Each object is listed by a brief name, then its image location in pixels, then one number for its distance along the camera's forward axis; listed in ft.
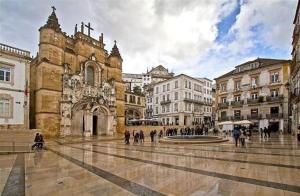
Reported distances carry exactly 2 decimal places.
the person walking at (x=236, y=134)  57.47
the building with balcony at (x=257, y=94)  118.73
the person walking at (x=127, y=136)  71.72
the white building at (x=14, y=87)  76.84
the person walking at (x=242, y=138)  56.57
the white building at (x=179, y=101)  176.65
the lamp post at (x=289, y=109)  112.63
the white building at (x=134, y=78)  374.43
